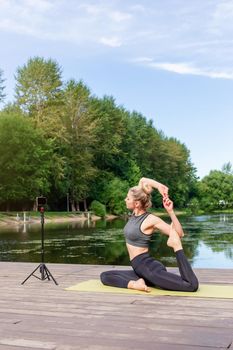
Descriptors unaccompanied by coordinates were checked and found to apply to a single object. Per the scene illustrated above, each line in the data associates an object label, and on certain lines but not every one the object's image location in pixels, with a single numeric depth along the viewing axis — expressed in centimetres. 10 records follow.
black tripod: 681
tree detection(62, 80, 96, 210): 5366
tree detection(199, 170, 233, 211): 9806
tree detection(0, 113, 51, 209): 4491
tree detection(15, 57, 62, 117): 5209
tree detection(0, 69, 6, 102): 4962
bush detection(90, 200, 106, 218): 5459
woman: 561
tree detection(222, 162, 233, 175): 10894
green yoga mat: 544
